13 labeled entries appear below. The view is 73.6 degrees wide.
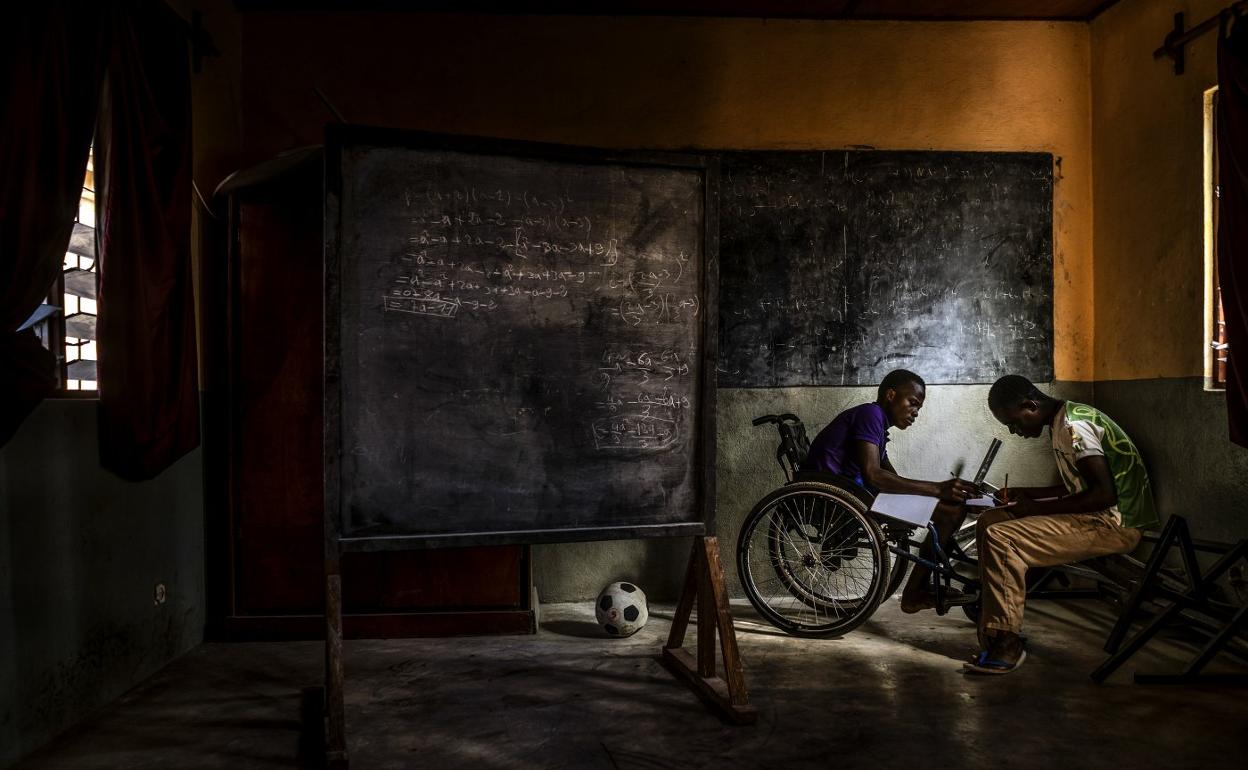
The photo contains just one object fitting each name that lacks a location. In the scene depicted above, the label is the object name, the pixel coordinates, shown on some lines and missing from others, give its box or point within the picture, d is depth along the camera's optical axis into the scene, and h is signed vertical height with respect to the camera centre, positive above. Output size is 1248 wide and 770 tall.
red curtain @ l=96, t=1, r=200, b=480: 3.14 +0.50
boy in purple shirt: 4.04 -0.42
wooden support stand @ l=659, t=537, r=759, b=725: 2.97 -1.02
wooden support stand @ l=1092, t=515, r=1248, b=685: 3.19 -0.96
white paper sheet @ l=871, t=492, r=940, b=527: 4.00 -0.66
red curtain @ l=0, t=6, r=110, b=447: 2.44 +0.65
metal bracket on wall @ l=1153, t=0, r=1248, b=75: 3.96 +1.62
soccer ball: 3.99 -1.14
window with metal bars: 3.11 +0.27
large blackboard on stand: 2.71 +0.12
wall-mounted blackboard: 4.80 +0.60
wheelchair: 3.94 -0.88
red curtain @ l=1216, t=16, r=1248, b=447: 3.41 +0.64
